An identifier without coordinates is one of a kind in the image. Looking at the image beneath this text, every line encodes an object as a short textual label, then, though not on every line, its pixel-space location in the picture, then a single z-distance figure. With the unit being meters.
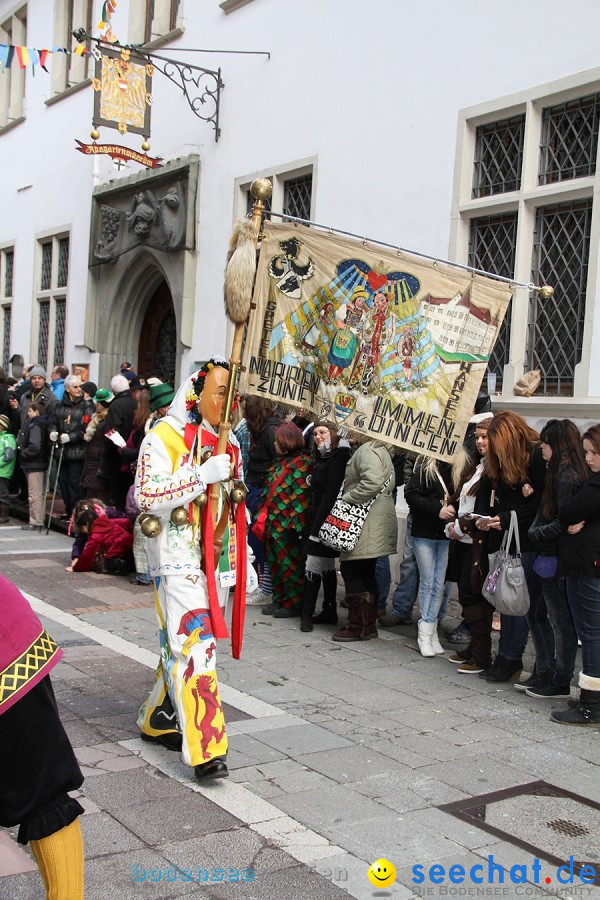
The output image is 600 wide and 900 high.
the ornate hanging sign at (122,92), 12.46
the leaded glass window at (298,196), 11.57
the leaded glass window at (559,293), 8.16
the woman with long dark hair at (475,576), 6.68
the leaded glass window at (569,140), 8.05
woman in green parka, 7.35
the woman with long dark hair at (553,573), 5.79
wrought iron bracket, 12.66
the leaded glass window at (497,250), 8.86
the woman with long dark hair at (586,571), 5.55
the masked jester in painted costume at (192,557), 4.52
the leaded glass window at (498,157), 8.77
